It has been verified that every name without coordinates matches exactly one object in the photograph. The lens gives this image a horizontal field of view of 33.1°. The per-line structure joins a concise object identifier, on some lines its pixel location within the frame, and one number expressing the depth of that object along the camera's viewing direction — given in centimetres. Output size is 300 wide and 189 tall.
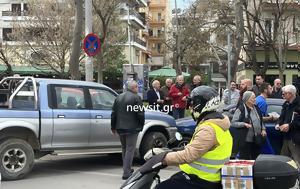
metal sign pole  1554
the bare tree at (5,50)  4314
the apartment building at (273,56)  4038
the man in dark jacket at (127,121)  941
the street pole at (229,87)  1350
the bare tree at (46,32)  4059
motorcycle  393
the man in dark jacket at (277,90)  1466
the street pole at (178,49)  4503
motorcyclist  391
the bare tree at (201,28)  3438
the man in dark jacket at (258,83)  1194
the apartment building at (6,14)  5617
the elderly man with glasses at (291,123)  870
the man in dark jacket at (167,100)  1484
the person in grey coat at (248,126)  841
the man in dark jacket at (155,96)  1496
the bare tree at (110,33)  2942
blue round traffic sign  1430
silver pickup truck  925
